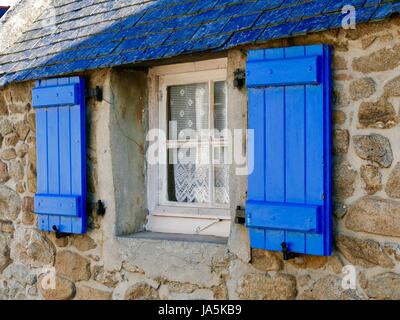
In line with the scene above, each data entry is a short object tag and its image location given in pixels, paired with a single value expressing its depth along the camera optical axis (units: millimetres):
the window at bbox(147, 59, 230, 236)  4535
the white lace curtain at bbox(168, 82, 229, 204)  4551
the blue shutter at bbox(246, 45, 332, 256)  3545
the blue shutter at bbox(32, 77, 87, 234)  4684
